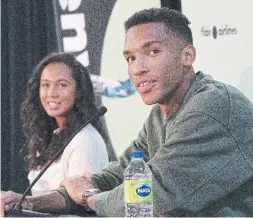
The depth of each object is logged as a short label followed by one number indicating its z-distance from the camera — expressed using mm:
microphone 5414
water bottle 5098
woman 5969
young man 5139
